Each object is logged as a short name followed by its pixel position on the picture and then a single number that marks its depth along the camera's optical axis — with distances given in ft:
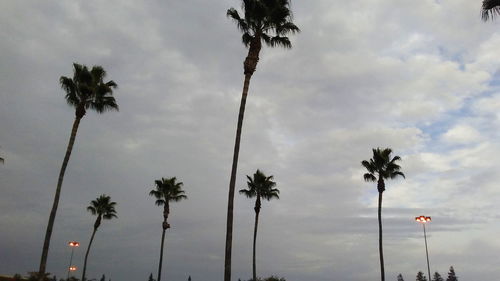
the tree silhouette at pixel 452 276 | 623.52
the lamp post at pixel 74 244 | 260.87
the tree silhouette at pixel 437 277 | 622.95
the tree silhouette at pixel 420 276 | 612.70
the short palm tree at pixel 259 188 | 179.32
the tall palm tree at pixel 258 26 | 81.71
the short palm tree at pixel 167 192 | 182.50
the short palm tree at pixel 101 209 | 210.38
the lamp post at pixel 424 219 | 161.38
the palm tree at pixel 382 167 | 149.69
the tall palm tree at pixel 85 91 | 99.81
